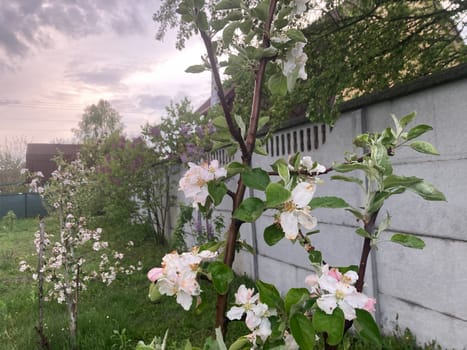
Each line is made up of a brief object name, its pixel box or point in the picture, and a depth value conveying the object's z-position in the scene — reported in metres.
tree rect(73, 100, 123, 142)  37.12
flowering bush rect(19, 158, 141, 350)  3.13
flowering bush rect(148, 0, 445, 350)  0.72
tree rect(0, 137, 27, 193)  22.15
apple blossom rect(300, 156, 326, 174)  0.89
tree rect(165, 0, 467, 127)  3.03
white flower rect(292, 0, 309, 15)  0.87
